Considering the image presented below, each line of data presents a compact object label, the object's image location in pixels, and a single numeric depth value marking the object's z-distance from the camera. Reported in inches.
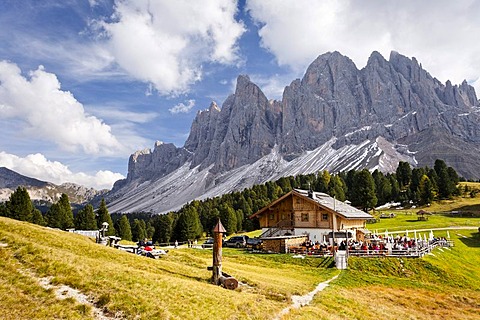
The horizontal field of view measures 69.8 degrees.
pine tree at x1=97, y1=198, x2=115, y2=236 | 3678.6
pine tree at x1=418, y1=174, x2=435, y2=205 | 4301.2
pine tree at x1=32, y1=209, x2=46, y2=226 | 3322.8
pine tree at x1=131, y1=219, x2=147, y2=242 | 4001.0
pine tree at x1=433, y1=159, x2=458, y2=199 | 4577.0
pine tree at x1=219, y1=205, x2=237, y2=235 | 3654.0
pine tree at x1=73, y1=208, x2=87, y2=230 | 3536.7
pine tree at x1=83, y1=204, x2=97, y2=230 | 3533.5
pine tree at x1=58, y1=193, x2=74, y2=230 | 3437.5
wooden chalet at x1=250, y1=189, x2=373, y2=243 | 2099.3
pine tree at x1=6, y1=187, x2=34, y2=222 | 3129.9
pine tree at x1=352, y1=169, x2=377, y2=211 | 4163.4
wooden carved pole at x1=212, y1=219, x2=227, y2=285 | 891.5
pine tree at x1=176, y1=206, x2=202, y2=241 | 3328.0
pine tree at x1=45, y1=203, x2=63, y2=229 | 3388.3
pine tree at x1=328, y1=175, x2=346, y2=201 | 4602.6
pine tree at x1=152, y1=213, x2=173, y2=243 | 3810.8
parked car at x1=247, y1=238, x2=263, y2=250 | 1947.0
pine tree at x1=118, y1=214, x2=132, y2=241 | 3676.2
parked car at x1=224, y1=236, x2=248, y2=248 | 2171.0
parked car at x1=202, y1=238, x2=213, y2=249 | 2179.1
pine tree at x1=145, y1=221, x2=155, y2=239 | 4315.0
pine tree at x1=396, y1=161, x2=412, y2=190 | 5485.2
